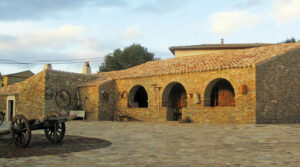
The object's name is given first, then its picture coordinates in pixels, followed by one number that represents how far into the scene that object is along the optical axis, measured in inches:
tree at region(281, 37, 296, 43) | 1251.4
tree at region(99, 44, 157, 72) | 1435.8
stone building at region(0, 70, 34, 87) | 1214.6
